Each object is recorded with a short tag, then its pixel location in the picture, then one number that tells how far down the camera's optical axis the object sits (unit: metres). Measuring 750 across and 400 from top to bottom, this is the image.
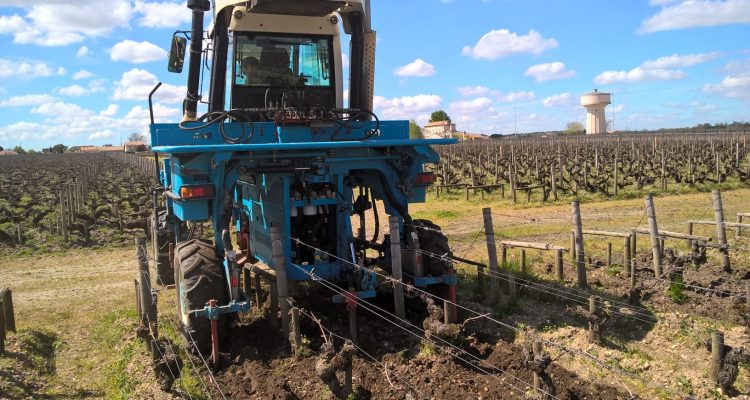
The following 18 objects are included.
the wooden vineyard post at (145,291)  5.88
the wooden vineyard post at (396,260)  5.84
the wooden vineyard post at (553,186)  19.64
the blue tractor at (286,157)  5.69
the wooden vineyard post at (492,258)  6.68
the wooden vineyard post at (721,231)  8.09
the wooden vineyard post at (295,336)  5.14
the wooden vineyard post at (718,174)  22.30
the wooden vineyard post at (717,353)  4.56
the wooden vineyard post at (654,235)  7.59
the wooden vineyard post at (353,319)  5.46
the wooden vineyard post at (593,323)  5.59
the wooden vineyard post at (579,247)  7.52
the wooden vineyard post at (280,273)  5.41
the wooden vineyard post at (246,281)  7.46
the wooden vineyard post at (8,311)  6.95
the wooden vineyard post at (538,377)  3.94
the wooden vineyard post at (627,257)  8.13
